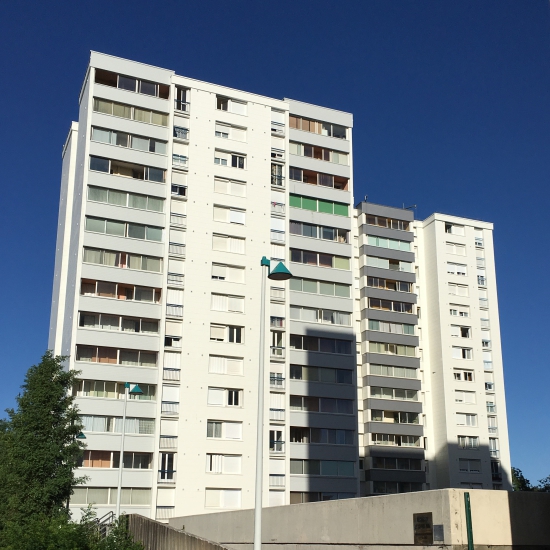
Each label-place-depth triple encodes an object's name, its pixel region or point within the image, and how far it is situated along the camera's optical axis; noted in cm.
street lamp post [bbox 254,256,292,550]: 1788
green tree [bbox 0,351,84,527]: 3259
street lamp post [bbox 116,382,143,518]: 3850
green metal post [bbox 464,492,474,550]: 1409
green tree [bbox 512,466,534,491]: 10562
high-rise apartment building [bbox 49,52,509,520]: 5150
